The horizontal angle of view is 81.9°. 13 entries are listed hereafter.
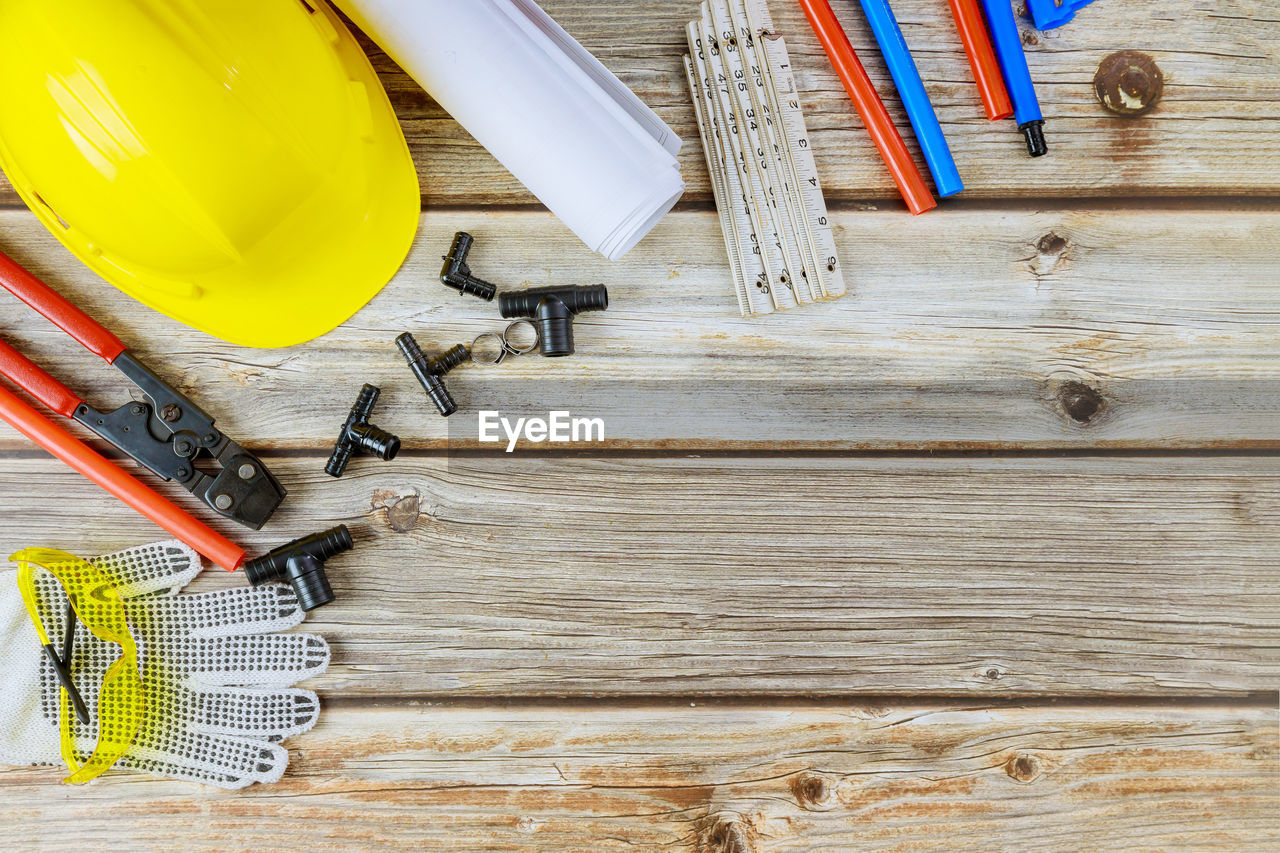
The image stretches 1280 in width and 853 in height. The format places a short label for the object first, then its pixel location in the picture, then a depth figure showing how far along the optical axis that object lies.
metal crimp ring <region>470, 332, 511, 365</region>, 0.86
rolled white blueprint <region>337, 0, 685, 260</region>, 0.74
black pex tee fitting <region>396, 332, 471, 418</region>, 0.83
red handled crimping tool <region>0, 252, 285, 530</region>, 0.81
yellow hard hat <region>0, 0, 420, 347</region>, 0.63
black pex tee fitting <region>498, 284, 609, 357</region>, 0.81
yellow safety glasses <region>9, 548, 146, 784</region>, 0.79
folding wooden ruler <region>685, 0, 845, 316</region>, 0.85
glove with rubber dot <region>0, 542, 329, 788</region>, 0.83
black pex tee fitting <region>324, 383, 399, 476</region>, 0.82
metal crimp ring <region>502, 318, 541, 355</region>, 0.86
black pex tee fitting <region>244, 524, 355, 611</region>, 0.81
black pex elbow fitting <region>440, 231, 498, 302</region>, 0.83
